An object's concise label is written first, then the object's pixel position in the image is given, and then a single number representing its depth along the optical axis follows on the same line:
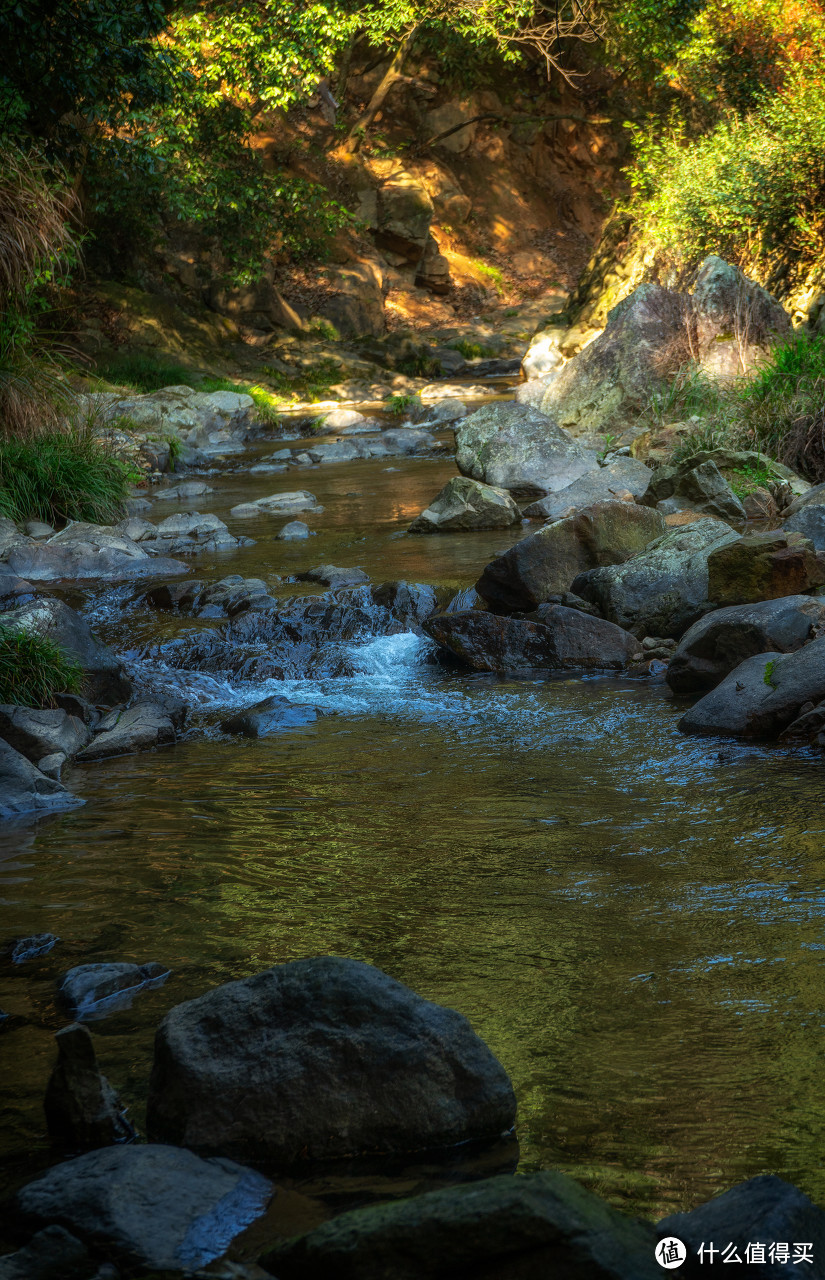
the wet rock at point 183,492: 13.31
